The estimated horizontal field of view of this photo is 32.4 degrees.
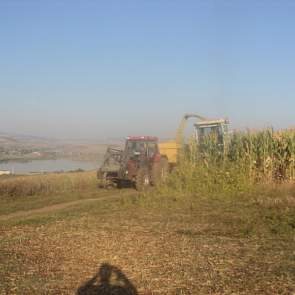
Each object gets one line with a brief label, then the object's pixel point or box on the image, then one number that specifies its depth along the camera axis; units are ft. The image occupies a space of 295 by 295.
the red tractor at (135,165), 62.23
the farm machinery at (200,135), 68.90
